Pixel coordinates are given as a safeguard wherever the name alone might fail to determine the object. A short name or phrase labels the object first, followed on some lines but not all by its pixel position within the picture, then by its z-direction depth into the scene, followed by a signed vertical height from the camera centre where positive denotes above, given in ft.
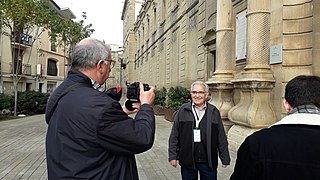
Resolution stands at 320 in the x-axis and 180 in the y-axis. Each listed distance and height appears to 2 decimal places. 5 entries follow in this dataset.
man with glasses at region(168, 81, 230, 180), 8.81 -2.11
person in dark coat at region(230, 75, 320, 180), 3.56 -0.94
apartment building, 66.17 +7.55
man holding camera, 4.16 -0.85
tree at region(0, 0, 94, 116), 39.45 +13.42
